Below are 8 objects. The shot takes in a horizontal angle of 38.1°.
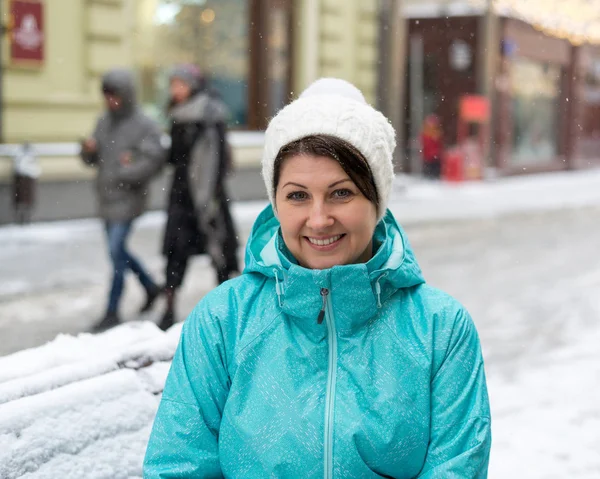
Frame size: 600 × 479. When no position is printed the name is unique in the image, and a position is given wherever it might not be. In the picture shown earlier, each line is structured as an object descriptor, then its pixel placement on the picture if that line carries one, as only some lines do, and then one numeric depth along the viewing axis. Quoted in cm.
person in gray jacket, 625
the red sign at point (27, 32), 1105
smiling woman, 173
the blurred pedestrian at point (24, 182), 1076
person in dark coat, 426
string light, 757
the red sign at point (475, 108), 2056
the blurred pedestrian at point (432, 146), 2084
